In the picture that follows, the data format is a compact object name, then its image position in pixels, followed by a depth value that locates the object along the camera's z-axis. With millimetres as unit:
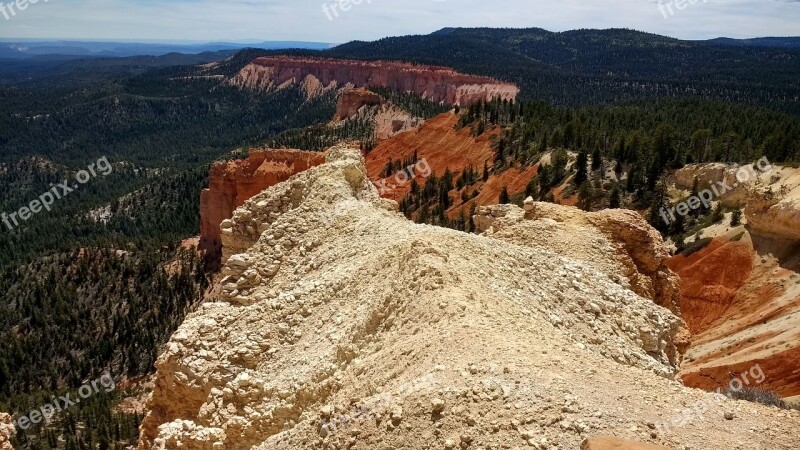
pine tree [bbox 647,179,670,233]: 49056
